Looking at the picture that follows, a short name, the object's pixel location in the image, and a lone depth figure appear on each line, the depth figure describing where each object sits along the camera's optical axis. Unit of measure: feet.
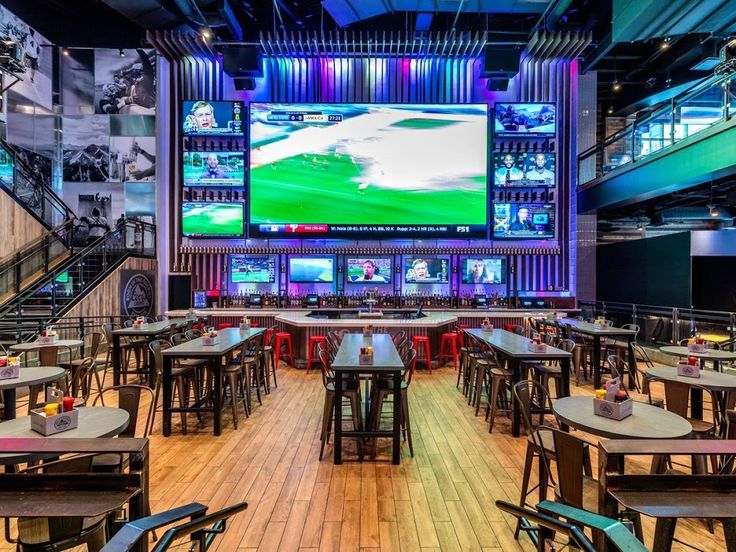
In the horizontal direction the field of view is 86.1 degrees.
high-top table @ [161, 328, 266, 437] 14.35
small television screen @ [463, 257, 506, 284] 32.63
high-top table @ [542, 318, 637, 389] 19.94
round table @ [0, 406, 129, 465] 7.45
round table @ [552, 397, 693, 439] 7.69
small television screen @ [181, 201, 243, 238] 31.81
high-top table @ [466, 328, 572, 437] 14.46
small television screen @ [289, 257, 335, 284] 32.22
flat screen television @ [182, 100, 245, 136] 31.63
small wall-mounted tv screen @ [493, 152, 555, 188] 32.04
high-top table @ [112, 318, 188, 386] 20.24
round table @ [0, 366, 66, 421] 11.16
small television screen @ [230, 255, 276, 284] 32.63
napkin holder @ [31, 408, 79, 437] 7.59
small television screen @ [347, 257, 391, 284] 32.32
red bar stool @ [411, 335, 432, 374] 24.16
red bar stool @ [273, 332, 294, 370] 25.33
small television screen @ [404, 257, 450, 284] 32.40
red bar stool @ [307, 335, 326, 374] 24.47
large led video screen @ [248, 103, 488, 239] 32.04
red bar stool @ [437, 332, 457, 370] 25.61
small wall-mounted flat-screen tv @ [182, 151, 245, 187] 31.86
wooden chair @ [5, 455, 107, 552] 6.25
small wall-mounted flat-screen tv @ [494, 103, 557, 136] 31.73
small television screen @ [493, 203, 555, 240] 32.04
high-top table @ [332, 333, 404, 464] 12.18
